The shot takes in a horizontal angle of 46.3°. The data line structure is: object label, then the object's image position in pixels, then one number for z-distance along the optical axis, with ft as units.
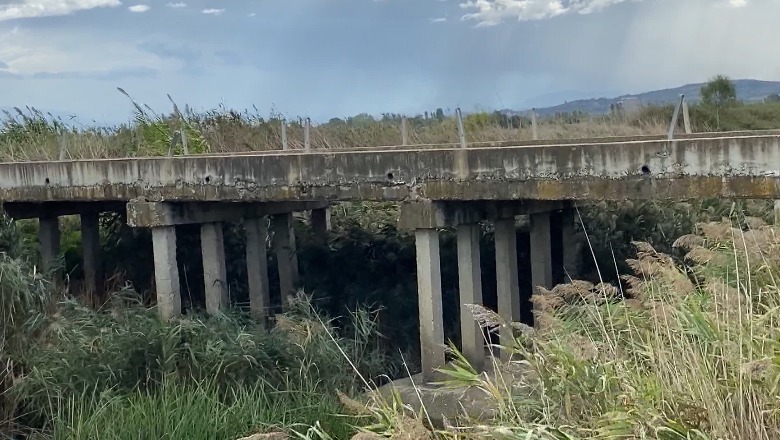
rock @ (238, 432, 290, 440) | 13.70
